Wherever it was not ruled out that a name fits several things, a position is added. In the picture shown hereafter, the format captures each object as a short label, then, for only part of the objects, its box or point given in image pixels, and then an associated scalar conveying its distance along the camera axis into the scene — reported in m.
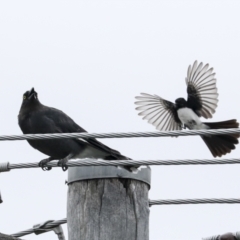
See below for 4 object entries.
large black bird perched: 14.63
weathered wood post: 9.90
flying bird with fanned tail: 19.81
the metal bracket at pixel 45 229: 11.55
